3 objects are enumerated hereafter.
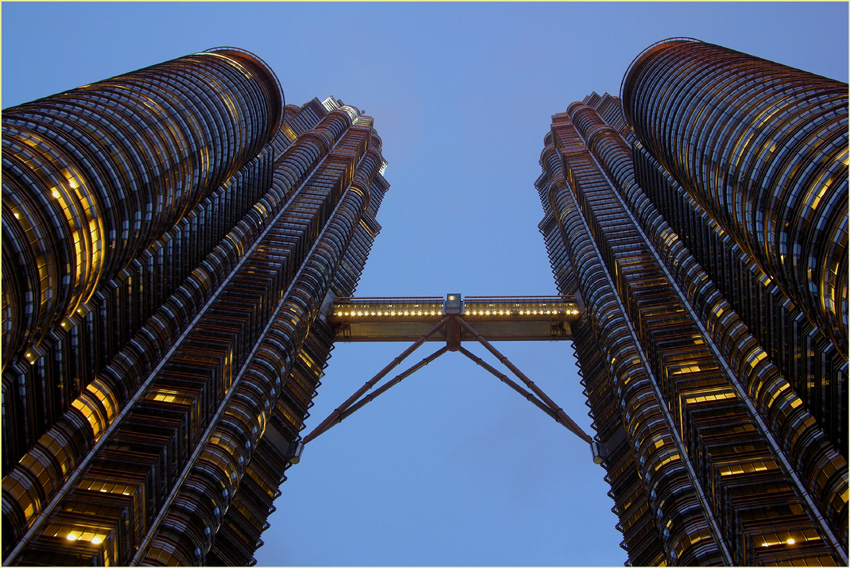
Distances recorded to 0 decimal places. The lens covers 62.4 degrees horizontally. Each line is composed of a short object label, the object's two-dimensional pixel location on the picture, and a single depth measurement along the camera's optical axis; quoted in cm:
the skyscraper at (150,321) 5722
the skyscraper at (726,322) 5891
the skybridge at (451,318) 12306
